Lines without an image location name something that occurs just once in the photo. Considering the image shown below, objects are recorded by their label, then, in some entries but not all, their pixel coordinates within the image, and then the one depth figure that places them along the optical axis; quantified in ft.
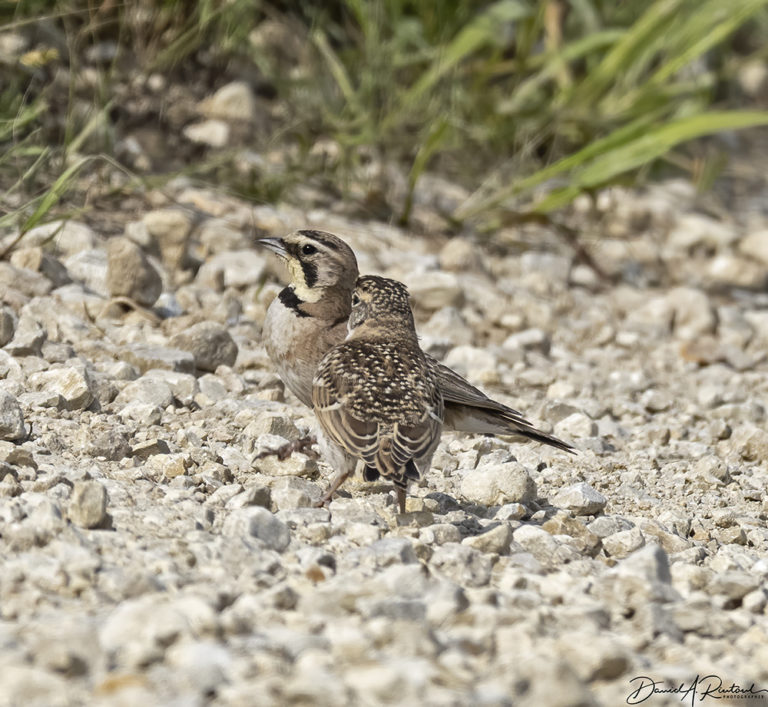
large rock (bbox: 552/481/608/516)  26.35
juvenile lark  24.32
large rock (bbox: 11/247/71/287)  35.19
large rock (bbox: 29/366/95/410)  27.86
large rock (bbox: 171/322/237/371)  33.24
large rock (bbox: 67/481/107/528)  21.01
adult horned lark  29.17
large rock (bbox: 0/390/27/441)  24.89
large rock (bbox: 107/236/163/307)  35.45
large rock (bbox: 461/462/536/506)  26.37
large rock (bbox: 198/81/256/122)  47.80
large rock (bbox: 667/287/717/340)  44.73
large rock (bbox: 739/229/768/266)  51.37
